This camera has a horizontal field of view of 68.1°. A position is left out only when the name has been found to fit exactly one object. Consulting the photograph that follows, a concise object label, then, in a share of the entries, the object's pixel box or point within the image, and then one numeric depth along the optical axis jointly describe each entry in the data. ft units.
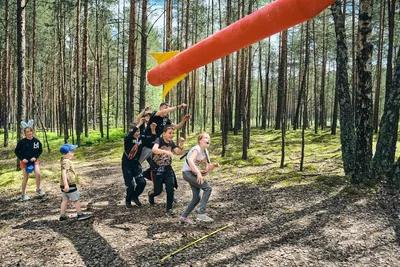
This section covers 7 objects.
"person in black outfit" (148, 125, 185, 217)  18.21
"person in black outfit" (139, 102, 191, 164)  20.15
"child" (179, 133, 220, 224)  16.44
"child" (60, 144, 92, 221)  18.26
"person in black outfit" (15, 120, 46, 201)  23.66
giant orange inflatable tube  11.12
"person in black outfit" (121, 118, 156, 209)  20.51
